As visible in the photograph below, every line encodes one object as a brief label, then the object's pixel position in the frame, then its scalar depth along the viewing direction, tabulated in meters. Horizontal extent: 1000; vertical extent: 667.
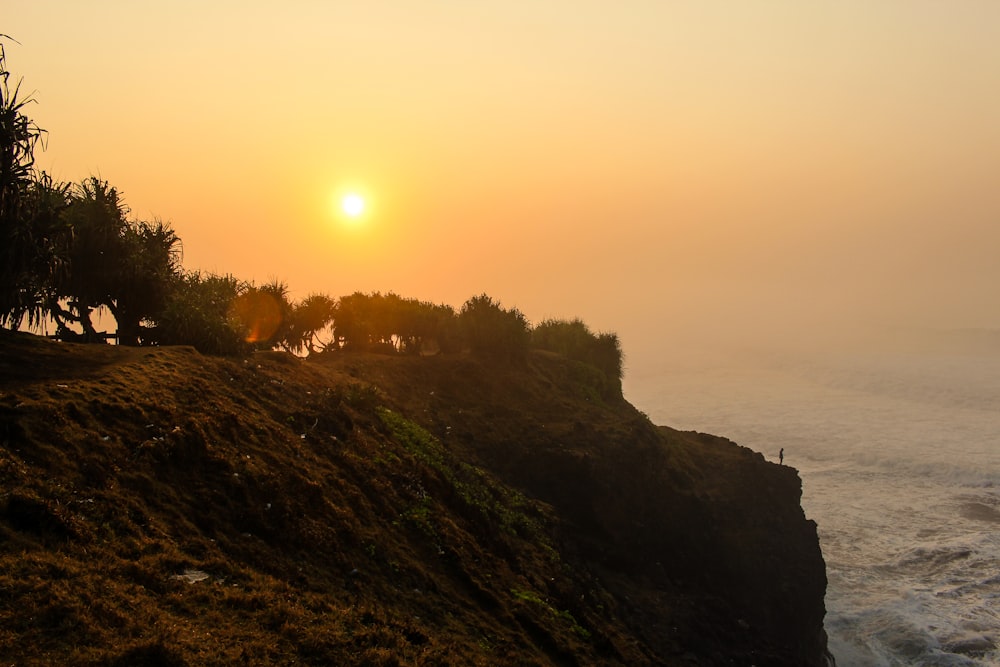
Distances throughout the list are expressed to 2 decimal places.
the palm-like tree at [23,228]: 19.16
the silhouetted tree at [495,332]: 44.09
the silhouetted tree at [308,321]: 44.08
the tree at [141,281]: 28.06
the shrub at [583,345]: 59.16
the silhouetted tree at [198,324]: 28.22
